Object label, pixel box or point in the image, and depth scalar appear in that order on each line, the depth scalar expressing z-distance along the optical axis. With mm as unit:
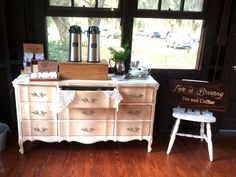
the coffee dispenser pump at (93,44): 2158
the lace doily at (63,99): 2035
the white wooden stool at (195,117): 2227
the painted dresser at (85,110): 2070
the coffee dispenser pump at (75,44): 2125
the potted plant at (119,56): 2277
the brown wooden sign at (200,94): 2299
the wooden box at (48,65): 2154
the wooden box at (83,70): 2125
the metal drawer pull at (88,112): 2168
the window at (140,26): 2354
